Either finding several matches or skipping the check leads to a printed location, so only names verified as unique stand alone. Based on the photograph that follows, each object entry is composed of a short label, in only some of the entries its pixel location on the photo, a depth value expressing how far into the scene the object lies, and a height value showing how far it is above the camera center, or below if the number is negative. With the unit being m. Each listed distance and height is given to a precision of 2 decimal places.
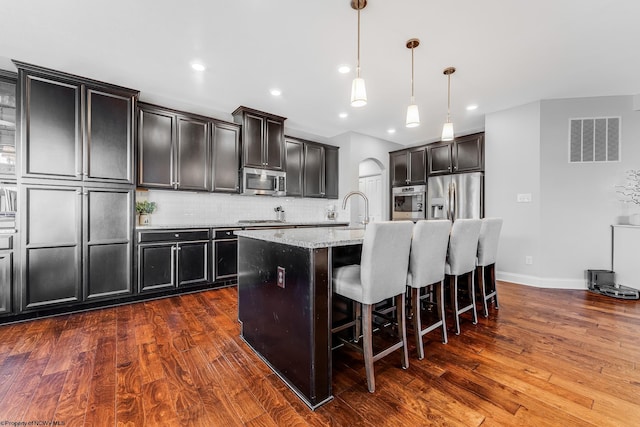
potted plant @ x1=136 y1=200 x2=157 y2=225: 3.50 +0.03
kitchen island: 1.41 -0.55
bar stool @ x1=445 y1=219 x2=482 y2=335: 2.24 -0.34
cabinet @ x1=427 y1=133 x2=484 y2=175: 4.60 +1.06
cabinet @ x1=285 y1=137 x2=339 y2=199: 4.91 +0.85
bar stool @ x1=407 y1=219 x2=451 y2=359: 1.83 -0.33
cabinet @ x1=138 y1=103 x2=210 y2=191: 3.39 +0.86
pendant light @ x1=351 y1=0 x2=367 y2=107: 1.89 +0.88
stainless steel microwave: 4.14 +0.50
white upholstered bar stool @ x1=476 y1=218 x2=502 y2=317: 2.67 -0.37
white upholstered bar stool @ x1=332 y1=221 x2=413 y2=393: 1.51 -0.40
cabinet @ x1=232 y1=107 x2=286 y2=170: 4.07 +1.20
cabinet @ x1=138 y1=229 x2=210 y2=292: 3.14 -0.59
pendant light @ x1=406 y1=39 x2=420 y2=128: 2.36 +0.89
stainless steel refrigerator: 4.43 +0.29
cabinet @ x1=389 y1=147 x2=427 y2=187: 5.46 +0.98
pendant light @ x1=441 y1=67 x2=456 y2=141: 2.70 +0.86
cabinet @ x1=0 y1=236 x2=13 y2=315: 2.47 -0.60
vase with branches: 3.48 +0.30
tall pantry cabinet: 2.59 +0.27
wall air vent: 3.58 +1.00
